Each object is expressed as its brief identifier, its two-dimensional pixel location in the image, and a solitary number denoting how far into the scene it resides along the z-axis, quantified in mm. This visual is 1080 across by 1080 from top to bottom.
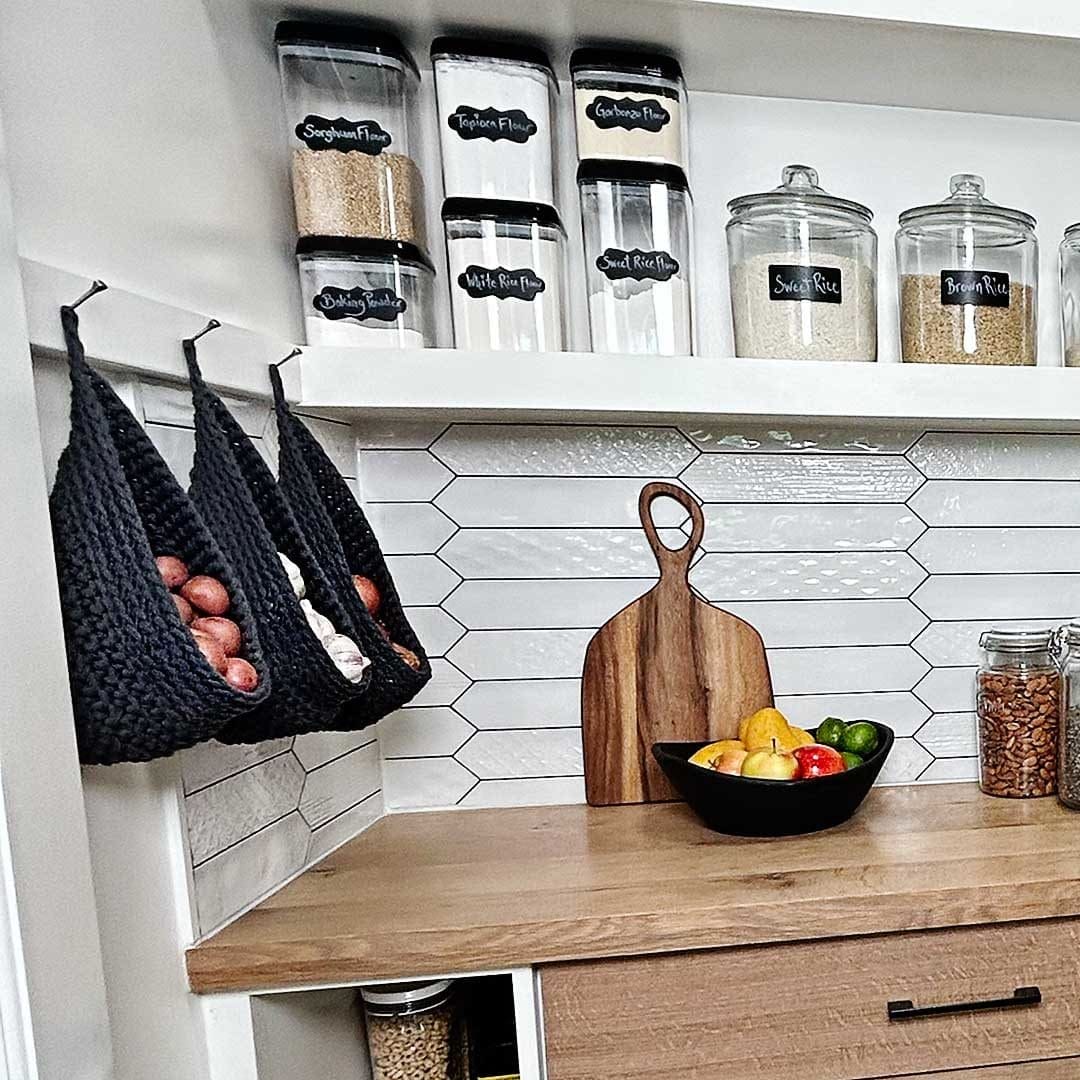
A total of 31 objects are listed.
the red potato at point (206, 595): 855
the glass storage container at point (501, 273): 1290
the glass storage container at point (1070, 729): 1393
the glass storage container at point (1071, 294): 1478
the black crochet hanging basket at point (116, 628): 790
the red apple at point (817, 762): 1296
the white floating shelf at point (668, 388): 1253
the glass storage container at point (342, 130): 1247
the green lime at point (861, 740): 1386
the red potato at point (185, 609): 848
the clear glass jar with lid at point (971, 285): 1373
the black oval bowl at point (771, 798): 1247
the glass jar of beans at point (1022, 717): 1490
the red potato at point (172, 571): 850
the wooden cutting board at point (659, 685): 1502
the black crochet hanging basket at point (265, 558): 947
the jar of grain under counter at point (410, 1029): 1178
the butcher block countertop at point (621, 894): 1031
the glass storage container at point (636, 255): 1320
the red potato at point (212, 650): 832
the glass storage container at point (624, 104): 1311
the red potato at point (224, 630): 849
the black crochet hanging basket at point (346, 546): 1102
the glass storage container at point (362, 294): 1266
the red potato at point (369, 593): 1175
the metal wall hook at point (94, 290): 875
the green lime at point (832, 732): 1410
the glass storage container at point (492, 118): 1279
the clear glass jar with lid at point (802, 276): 1327
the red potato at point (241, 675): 846
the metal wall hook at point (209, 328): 1042
